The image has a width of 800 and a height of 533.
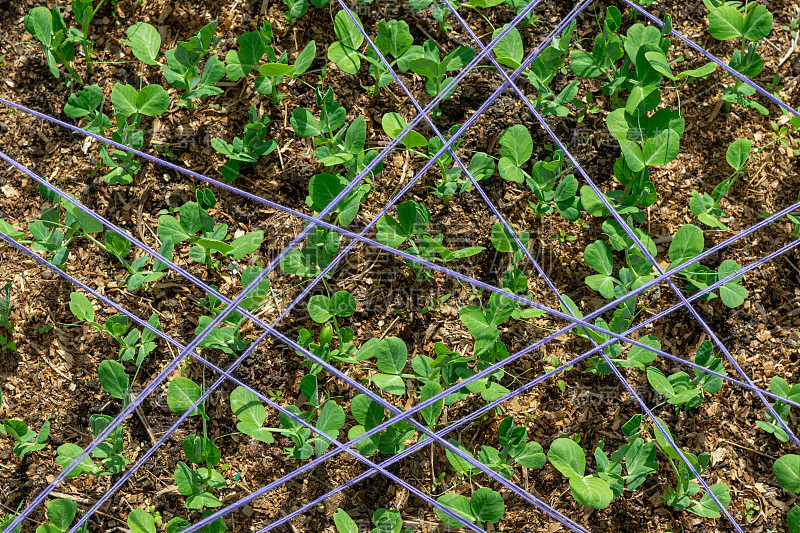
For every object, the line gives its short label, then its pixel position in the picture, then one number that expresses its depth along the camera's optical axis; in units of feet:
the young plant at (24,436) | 2.79
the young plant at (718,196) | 2.84
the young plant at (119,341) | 2.78
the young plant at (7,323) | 2.86
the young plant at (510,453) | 2.77
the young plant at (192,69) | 2.84
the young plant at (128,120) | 2.83
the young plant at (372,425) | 2.77
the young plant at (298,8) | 2.90
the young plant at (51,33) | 2.84
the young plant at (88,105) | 2.84
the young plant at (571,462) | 2.75
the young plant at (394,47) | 2.84
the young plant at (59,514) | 2.77
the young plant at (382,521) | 2.77
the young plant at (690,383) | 2.80
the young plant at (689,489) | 2.79
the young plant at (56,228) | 2.80
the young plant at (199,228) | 2.80
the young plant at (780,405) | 2.83
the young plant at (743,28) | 2.85
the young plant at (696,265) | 2.80
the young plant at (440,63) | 2.82
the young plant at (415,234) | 2.79
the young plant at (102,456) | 2.79
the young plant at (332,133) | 2.81
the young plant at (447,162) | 2.84
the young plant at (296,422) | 2.76
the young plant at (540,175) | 2.82
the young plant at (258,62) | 2.82
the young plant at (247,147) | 2.85
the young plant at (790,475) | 2.79
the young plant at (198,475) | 2.77
